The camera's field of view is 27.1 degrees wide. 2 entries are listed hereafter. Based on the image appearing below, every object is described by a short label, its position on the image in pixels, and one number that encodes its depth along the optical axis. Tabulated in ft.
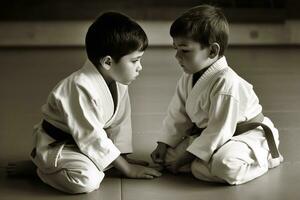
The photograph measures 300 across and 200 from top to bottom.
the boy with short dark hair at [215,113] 7.36
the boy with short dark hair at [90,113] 7.25
